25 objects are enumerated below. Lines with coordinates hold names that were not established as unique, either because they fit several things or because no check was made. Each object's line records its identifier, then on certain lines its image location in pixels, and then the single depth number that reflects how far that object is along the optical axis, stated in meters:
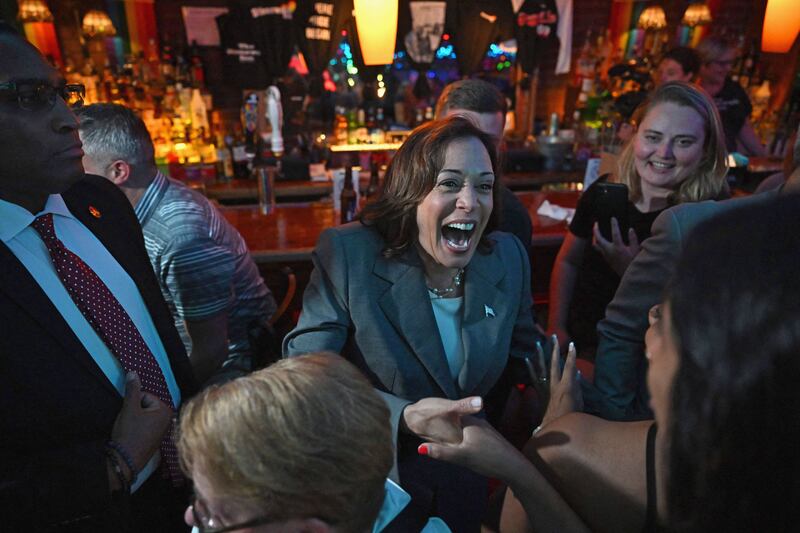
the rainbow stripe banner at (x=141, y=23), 5.10
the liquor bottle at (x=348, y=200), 3.30
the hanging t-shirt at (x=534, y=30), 5.52
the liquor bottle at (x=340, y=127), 5.51
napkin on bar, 3.47
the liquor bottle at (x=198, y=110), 4.87
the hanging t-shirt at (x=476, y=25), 5.42
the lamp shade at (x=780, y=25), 2.95
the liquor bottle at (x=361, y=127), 5.51
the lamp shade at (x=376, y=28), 2.65
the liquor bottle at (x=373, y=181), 3.54
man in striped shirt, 2.01
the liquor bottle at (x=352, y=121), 5.64
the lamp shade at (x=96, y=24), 4.71
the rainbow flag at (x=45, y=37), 4.70
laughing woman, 1.56
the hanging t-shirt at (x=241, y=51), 5.19
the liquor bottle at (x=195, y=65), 5.20
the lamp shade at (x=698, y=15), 5.30
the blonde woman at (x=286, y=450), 0.75
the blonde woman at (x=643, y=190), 2.02
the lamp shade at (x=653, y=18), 5.54
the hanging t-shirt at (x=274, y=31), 5.16
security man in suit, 1.16
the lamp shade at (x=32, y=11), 4.27
